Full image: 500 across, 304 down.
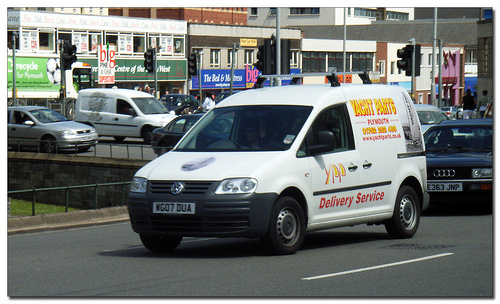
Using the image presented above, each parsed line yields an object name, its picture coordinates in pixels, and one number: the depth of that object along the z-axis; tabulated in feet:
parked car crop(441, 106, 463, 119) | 199.60
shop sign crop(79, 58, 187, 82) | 226.03
